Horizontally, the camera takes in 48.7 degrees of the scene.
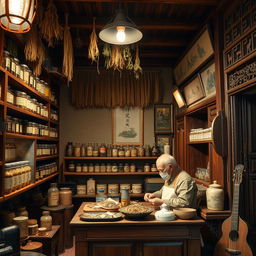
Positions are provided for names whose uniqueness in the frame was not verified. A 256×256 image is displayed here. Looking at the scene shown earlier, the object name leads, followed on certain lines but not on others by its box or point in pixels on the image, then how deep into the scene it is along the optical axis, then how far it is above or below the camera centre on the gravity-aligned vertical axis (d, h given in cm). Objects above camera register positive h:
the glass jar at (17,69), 309 +82
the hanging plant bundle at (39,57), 346 +108
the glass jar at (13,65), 296 +83
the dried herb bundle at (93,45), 358 +125
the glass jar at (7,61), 276 +83
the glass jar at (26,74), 338 +85
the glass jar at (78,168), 536 -46
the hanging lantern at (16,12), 190 +90
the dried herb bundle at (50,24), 323 +139
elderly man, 286 -47
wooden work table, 254 -86
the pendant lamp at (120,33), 275 +113
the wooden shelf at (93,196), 523 -97
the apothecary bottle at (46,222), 350 -98
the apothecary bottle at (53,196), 435 -81
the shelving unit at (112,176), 559 -64
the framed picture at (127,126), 575 +35
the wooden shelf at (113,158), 532 -27
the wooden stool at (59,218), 423 -112
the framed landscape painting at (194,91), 415 +82
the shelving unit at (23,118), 268 +37
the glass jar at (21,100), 319 +51
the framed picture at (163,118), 576 +51
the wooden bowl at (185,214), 261 -65
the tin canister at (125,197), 301 -57
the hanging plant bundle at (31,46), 321 +112
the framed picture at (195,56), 364 +129
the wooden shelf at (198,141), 383 +2
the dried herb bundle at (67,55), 355 +113
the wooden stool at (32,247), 292 -108
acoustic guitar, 256 -86
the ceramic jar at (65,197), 460 -87
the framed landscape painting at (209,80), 366 +86
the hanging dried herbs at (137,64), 400 +112
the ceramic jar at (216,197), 312 -60
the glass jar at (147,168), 543 -48
